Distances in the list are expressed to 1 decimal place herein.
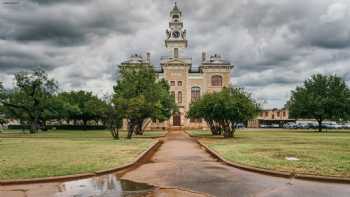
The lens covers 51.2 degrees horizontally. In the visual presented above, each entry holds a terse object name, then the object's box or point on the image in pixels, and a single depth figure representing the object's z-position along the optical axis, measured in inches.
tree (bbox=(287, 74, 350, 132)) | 2206.0
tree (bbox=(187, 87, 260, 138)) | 1334.9
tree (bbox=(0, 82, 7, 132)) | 1077.0
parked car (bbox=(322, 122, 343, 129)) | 3366.1
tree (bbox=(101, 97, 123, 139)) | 1237.7
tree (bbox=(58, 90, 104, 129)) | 2748.5
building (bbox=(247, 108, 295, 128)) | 4407.2
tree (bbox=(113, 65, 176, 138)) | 1259.8
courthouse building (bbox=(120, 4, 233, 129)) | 3063.5
